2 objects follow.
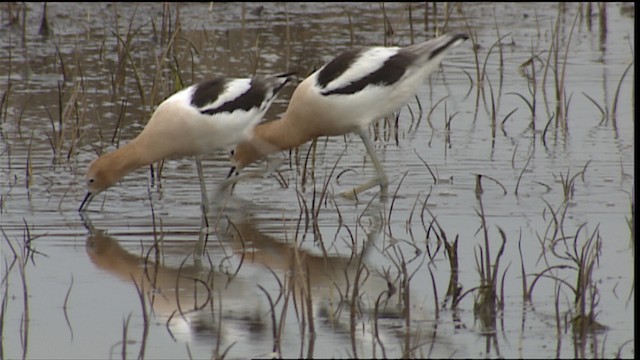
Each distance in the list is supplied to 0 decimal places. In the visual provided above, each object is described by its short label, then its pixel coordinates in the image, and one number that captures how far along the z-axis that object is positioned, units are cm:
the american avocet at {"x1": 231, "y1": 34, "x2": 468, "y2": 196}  1606
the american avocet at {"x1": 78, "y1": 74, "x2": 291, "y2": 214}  1536
